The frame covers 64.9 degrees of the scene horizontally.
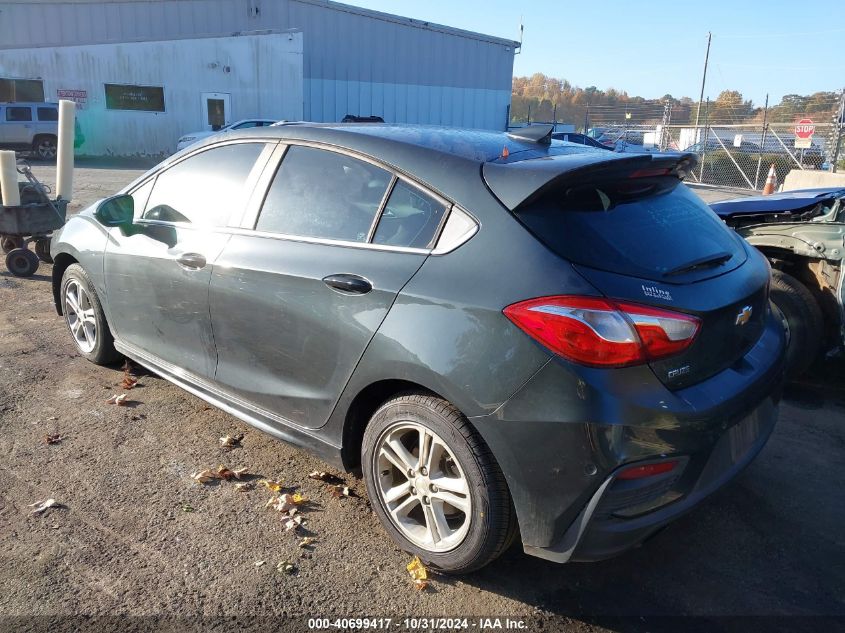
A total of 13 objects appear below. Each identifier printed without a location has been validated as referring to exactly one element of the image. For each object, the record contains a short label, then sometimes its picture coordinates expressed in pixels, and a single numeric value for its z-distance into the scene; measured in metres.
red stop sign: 19.34
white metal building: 26.98
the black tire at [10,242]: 7.50
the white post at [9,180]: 6.95
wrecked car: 4.41
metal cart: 7.17
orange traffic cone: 17.55
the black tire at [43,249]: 7.90
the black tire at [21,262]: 7.38
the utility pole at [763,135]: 20.75
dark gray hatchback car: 2.27
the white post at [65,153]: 7.64
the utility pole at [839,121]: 16.38
